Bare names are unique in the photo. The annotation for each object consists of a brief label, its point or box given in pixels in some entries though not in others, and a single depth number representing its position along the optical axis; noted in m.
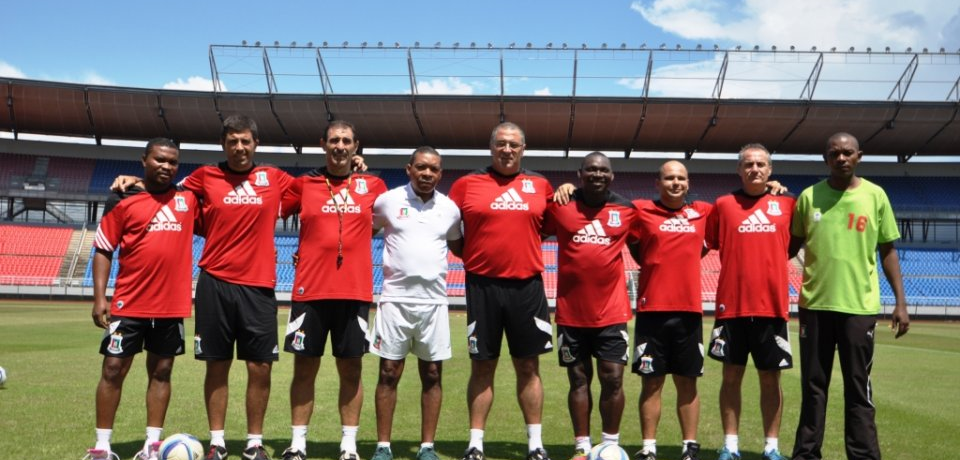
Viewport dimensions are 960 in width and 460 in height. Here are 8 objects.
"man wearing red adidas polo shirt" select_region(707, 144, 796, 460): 5.94
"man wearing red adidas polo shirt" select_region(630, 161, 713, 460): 5.90
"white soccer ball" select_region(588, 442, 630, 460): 5.18
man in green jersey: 5.58
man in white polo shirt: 5.75
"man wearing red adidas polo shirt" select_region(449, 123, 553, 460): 5.85
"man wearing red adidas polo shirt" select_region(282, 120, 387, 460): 5.73
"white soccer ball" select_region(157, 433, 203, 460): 5.27
